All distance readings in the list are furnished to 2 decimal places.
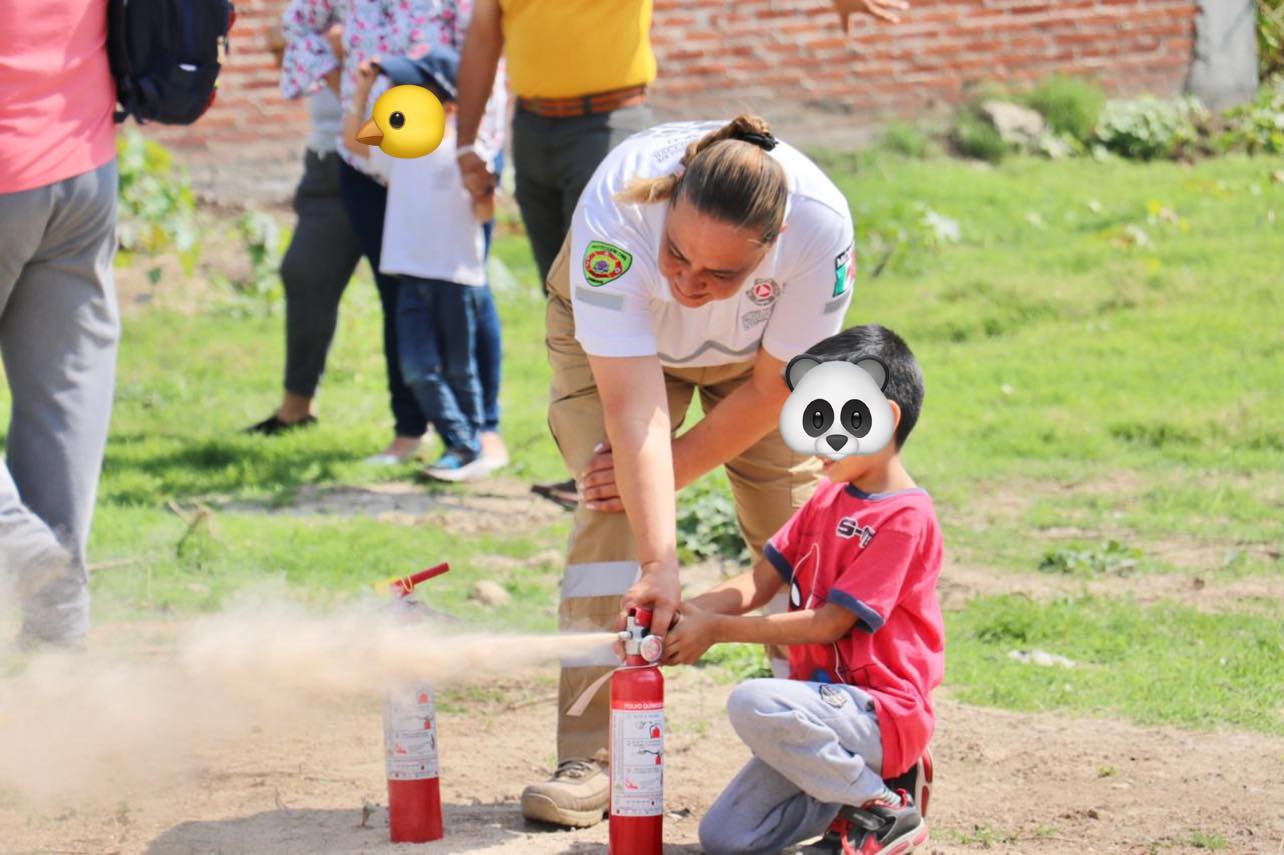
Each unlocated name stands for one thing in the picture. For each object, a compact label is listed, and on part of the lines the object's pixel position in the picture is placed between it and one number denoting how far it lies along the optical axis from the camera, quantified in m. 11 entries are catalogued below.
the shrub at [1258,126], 22.23
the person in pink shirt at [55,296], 8.47
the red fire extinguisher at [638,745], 6.59
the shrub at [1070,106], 22.44
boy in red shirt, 6.74
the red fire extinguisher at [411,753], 7.01
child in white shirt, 13.14
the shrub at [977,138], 22.37
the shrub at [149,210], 18.82
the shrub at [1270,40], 23.60
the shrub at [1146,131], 22.28
